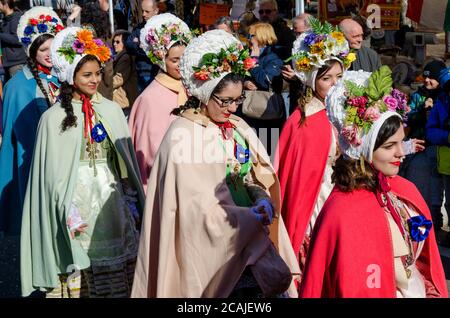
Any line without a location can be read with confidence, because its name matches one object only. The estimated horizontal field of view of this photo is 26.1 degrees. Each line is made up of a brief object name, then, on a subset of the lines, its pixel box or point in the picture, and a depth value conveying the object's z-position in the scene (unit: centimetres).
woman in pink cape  803
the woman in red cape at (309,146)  722
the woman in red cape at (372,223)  445
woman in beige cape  538
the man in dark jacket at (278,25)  984
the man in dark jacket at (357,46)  961
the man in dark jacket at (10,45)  1335
